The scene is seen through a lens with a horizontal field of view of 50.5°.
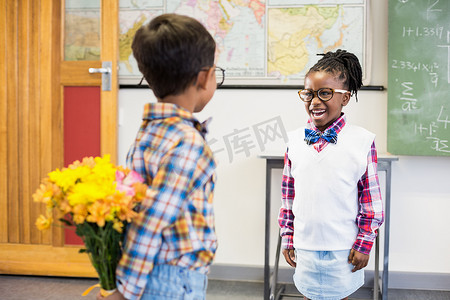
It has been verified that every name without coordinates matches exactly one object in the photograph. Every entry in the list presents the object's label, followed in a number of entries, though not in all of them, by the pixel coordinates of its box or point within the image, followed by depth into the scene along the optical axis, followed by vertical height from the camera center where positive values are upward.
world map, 2.82 +0.69
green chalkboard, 2.67 +0.40
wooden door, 2.94 +0.16
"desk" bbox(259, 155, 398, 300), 2.47 -0.43
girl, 1.55 -0.18
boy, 0.96 -0.06
